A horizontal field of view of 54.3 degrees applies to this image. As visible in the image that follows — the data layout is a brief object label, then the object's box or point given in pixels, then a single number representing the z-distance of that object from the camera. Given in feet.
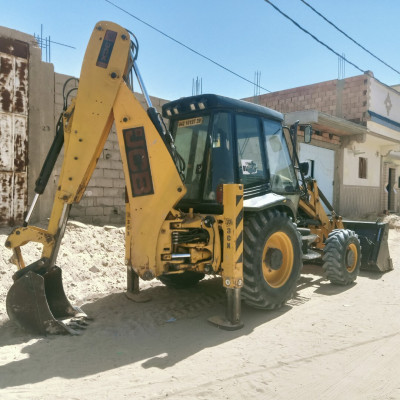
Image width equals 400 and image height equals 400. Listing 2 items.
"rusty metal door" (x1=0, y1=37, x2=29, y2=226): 20.70
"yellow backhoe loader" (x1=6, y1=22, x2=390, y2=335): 12.73
